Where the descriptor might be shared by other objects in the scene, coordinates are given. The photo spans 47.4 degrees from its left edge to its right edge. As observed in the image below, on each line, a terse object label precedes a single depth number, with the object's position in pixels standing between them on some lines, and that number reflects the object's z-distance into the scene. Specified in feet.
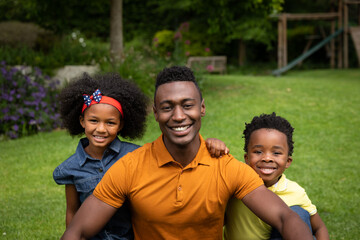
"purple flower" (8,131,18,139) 26.45
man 7.70
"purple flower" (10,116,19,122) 26.27
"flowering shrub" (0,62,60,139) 26.55
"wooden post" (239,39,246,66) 71.56
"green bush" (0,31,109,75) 30.01
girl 9.41
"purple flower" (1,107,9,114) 26.23
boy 8.65
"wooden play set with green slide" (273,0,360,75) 53.57
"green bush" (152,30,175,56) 72.59
